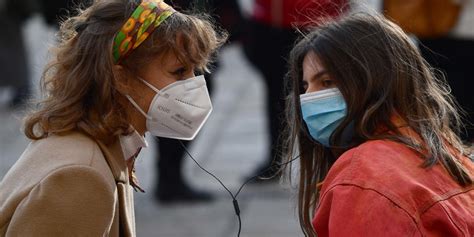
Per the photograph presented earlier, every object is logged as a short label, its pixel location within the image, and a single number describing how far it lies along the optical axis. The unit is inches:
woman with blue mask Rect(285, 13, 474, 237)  209.3
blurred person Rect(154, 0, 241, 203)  498.3
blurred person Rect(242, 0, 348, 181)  487.2
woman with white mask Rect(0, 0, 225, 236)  223.9
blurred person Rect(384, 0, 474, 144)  432.8
